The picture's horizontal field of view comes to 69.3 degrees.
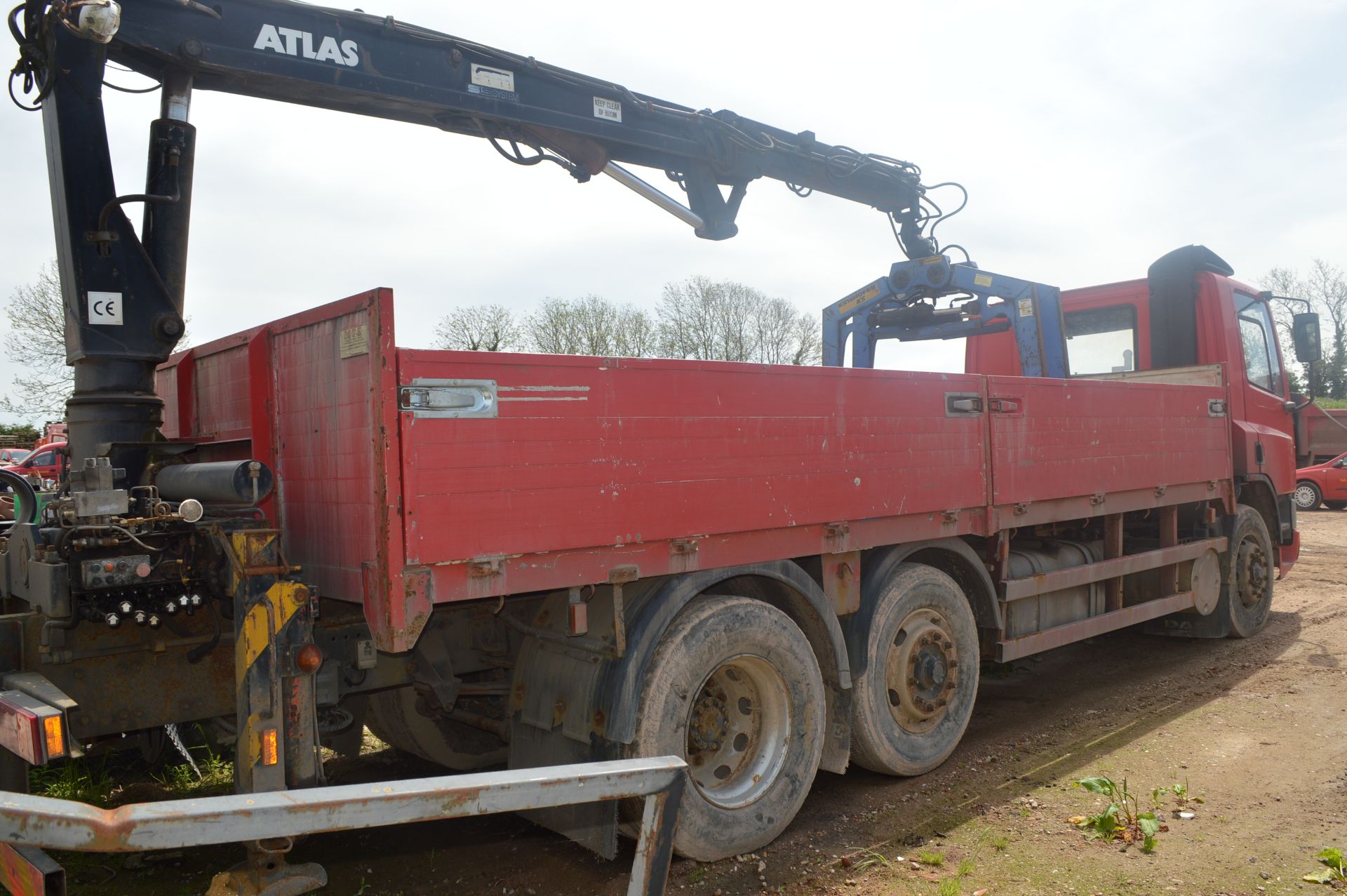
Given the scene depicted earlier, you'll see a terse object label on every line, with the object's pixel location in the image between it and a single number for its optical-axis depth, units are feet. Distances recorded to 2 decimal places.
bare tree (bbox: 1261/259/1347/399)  140.15
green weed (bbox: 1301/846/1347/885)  12.67
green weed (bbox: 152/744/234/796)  16.94
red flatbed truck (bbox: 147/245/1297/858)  10.95
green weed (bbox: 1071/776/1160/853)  14.01
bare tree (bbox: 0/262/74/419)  82.12
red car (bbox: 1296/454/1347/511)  68.08
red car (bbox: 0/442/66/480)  54.30
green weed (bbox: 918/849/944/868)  13.39
